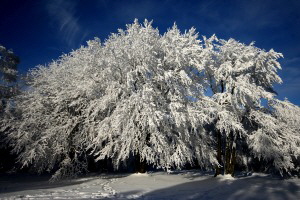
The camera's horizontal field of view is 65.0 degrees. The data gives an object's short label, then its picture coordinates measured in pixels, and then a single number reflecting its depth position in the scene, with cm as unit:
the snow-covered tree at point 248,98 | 1535
